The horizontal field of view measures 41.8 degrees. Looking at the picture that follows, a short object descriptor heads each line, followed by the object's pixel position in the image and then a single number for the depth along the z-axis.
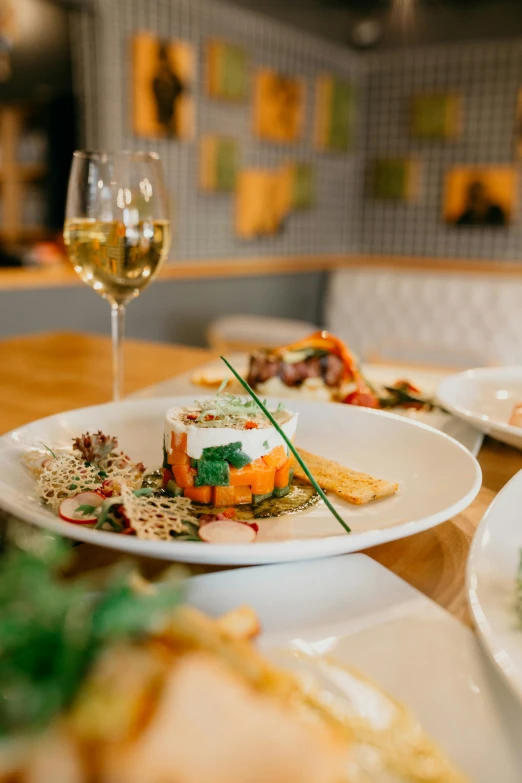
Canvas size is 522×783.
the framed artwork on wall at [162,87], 3.23
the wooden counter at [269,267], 2.86
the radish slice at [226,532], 0.48
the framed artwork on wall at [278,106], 4.05
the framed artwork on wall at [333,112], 4.59
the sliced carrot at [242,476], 0.60
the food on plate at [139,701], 0.24
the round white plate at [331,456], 0.43
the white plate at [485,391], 0.91
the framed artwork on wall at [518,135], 4.32
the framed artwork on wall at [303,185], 4.49
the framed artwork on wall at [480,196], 4.45
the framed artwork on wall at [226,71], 3.64
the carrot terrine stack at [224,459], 0.59
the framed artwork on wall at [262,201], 4.08
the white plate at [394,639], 0.32
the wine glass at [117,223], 0.81
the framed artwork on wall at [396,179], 4.81
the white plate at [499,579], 0.36
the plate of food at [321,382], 0.96
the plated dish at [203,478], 0.51
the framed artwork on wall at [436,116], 4.54
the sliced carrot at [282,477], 0.62
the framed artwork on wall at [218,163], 3.72
